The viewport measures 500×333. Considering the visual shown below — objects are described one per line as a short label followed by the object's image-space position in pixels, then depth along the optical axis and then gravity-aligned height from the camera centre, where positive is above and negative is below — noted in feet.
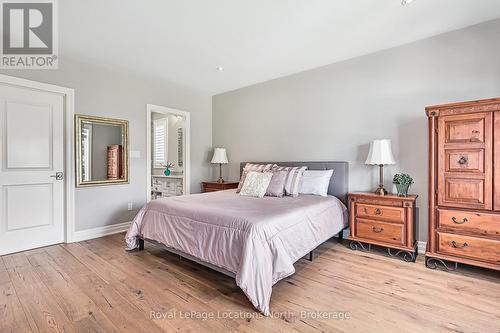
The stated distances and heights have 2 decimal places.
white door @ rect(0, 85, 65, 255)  9.84 -0.18
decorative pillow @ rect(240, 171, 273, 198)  11.23 -0.91
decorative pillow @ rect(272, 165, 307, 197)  11.25 -0.73
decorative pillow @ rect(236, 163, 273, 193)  12.83 -0.21
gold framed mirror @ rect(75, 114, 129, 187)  11.64 +0.65
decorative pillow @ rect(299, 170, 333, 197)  11.34 -0.85
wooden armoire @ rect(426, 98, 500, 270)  7.62 -0.63
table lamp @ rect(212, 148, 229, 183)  16.10 +0.46
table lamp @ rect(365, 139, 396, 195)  9.83 +0.37
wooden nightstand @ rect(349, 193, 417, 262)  9.15 -2.26
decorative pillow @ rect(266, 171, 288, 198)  11.16 -0.98
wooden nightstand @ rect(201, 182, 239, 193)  15.38 -1.35
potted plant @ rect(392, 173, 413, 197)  9.47 -0.71
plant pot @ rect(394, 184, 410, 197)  9.48 -0.95
